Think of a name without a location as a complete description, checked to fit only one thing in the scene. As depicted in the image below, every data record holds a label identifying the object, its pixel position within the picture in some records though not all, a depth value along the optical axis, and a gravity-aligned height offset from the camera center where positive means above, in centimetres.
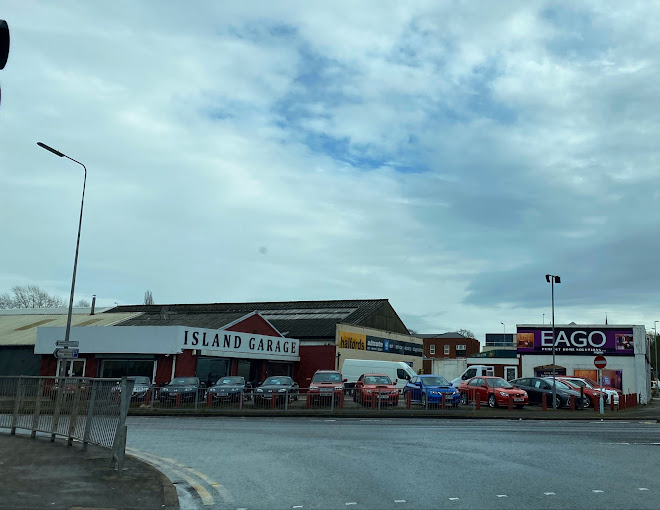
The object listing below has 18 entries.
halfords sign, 5166 +300
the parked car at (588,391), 3353 -11
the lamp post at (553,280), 3738 +597
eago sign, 4750 +339
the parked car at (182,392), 3178 -101
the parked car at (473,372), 4261 +78
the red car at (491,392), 3158 -37
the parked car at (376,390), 3069 -52
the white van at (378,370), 4244 +58
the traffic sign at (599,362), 3166 +129
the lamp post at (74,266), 2900 +448
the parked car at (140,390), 3252 -104
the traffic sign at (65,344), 2738 +89
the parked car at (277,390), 3059 -74
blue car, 3072 -42
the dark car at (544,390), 3312 -19
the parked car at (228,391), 3182 -90
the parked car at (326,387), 3075 -49
